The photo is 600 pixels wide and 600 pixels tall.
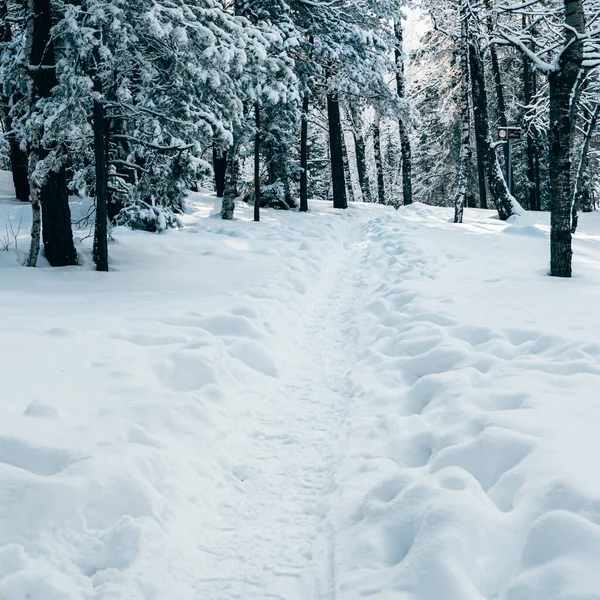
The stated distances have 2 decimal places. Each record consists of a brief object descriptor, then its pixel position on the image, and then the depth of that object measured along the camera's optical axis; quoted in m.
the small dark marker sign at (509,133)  14.61
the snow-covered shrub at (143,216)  11.91
